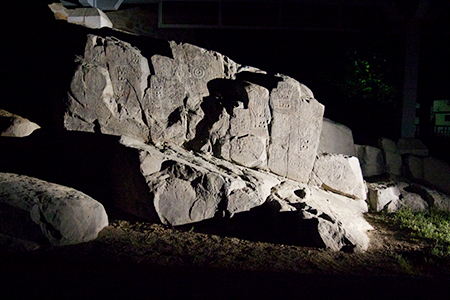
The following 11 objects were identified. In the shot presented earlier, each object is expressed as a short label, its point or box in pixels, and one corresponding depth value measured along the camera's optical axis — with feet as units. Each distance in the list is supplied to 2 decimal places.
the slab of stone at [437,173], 21.34
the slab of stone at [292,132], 16.51
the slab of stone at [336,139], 21.57
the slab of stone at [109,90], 14.10
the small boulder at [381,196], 18.84
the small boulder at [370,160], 22.48
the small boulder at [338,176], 17.63
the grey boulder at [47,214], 10.21
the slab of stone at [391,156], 22.75
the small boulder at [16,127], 15.81
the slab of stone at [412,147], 23.47
